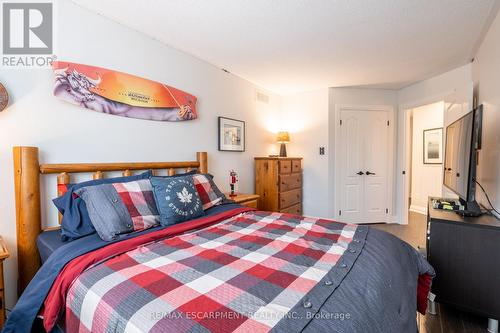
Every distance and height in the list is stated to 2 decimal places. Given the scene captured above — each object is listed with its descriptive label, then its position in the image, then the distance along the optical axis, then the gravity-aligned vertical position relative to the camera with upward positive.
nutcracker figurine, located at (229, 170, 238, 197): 2.96 -0.28
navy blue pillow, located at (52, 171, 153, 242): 1.43 -0.36
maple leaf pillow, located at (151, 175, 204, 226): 1.66 -0.30
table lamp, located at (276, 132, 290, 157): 3.99 +0.35
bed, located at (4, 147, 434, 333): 0.75 -0.48
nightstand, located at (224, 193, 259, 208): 2.74 -0.47
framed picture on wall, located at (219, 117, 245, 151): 3.03 +0.34
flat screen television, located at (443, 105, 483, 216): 1.81 +0.02
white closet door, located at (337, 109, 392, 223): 4.05 +0.00
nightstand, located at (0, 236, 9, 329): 1.23 -0.73
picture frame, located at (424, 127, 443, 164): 4.66 +0.30
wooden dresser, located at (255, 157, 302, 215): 3.33 -0.34
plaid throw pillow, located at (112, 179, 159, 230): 1.55 -0.30
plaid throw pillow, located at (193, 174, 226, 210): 2.06 -0.29
